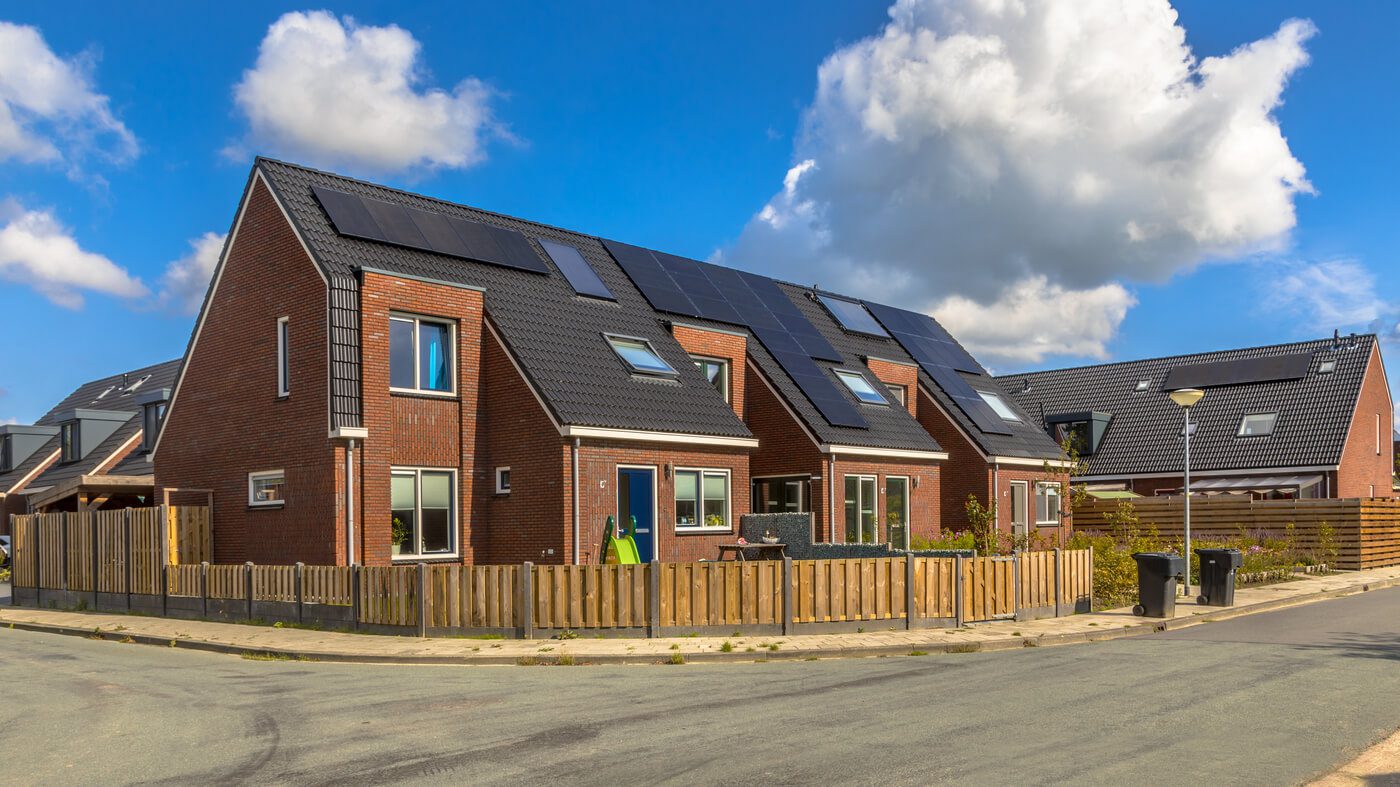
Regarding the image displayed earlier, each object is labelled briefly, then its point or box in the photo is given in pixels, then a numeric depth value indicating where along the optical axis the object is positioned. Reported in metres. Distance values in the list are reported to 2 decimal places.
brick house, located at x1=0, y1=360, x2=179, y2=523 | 33.98
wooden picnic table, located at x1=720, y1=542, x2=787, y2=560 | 22.33
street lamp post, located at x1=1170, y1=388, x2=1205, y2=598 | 23.17
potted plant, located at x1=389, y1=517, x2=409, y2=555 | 21.42
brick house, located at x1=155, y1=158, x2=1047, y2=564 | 21.31
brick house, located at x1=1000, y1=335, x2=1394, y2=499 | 41.25
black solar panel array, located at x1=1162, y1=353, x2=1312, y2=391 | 44.94
